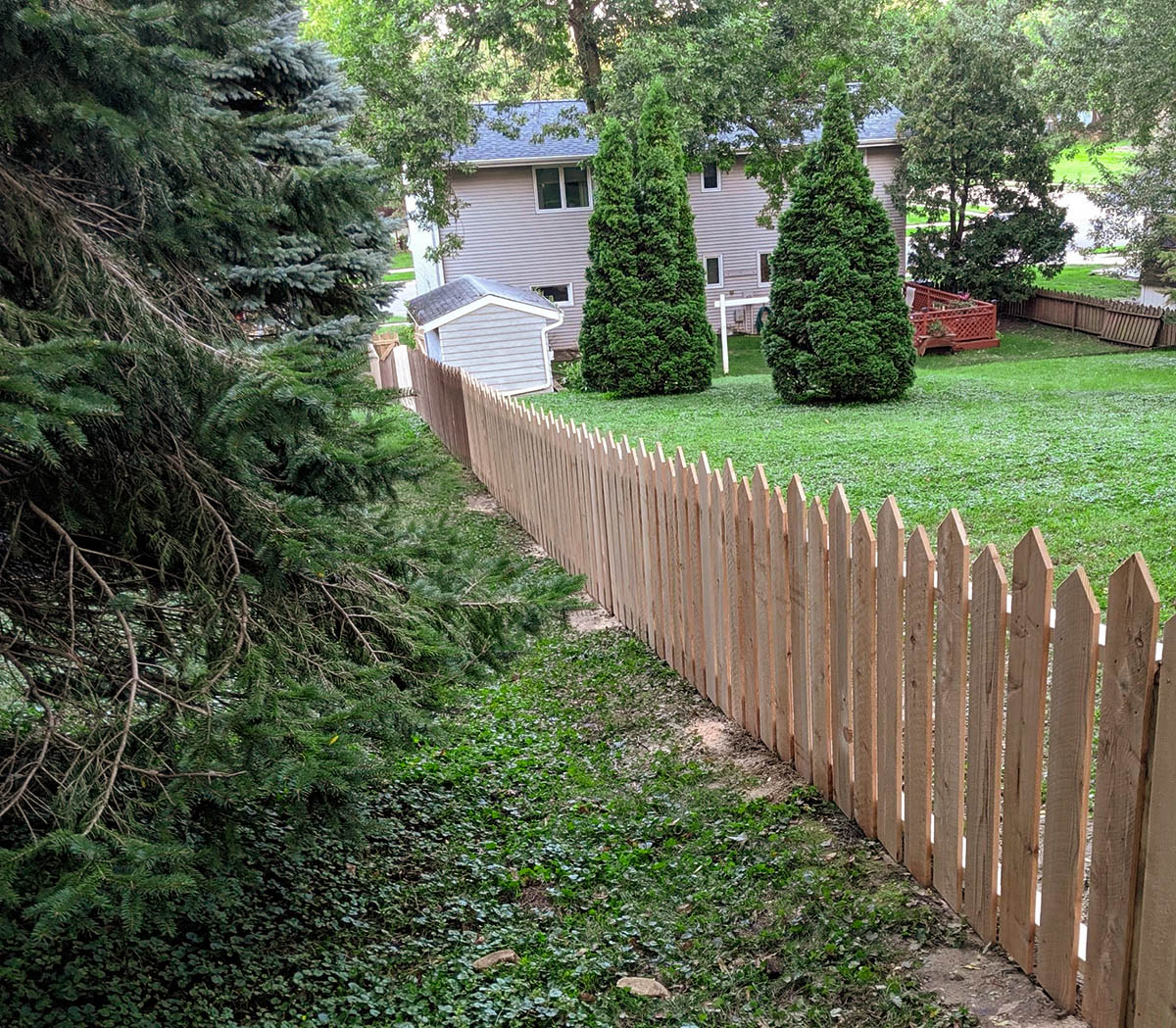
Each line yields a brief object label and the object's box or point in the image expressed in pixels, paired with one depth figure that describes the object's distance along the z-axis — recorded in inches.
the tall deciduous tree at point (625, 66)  931.3
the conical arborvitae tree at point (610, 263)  786.8
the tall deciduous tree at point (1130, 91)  884.6
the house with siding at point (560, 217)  1206.3
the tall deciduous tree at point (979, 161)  1088.2
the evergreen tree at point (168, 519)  112.6
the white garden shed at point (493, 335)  970.1
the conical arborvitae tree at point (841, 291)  612.7
